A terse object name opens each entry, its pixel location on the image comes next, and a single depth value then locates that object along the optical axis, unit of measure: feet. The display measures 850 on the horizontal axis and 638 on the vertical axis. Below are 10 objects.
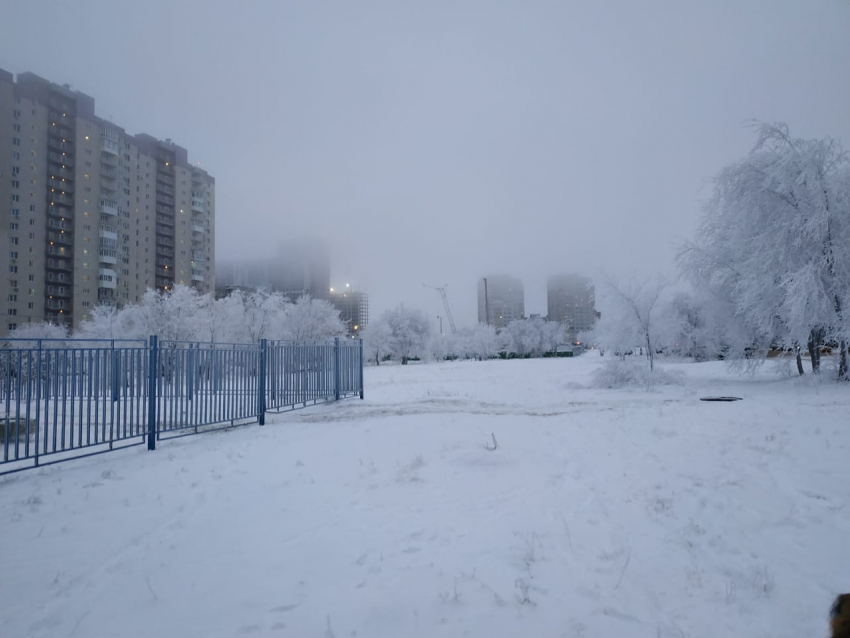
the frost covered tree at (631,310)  94.43
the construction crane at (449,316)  394.60
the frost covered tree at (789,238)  50.90
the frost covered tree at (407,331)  228.63
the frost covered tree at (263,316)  165.07
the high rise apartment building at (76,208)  213.05
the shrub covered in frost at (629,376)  66.59
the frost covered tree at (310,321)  172.55
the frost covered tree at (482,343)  336.49
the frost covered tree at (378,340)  224.94
